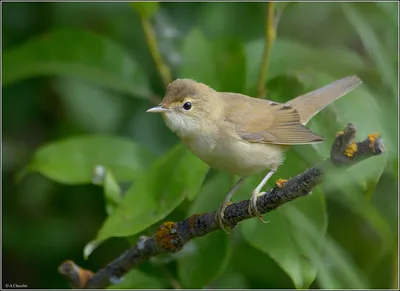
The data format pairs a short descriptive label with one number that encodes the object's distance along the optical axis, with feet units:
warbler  17.11
